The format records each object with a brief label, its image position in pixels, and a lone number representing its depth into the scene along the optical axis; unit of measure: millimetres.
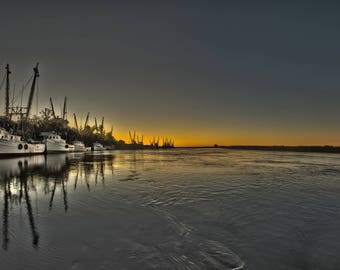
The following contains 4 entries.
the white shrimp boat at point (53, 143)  86475
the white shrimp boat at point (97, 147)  169125
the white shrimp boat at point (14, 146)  52844
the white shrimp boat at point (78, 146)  134062
